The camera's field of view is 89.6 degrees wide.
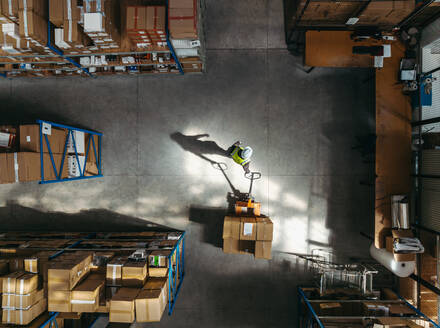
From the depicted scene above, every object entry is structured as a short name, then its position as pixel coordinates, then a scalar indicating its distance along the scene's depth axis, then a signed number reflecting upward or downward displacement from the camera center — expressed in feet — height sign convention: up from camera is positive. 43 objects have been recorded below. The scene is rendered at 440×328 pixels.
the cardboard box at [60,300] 11.18 -7.05
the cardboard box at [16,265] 12.01 -5.61
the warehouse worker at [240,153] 13.60 +0.45
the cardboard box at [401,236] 13.32 -5.23
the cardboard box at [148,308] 10.91 -7.25
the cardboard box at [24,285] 10.92 -6.12
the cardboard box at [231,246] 14.15 -5.49
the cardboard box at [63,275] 11.06 -5.74
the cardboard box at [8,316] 11.02 -7.71
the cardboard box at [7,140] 11.87 +1.17
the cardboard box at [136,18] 11.55 +7.45
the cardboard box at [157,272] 12.27 -6.16
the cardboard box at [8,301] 10.98 -6.92
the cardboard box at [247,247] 14.36 -5.70
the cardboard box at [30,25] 11.26 +6.98
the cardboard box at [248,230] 13.74 -4.33
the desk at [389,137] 13.98 +1.44
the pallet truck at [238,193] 15.94 -2.39
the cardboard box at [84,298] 11.15 -6.96
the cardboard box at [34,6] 11.32 +8.05
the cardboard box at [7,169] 11.31 -0.39
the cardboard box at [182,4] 11.59 +8.24
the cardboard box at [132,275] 11.69 -6.06
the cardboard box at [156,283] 11.75 -6.61
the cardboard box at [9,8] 11.28 +7.87
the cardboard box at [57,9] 11.70 +8.02
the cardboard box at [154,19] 11.60 +7.42
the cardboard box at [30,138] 11.83 +1.26
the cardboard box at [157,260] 12.34 -5.54
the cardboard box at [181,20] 11.56 +7.34
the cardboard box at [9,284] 10.94 -6.07
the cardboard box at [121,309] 10.82 -7.24
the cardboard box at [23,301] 10.92 -6.90
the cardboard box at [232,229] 13.87 -4.30
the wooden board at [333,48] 14.47 +7.35
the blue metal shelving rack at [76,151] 11.76 +0.65
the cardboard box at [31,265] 11.72 -5.49
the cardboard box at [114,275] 11.87 -6.11
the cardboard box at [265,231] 13.64 -4.36
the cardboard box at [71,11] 11.64 +7.91
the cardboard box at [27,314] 10.96 -7.68
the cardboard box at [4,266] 11.85 -5.65
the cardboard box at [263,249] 13.70 -5.49
